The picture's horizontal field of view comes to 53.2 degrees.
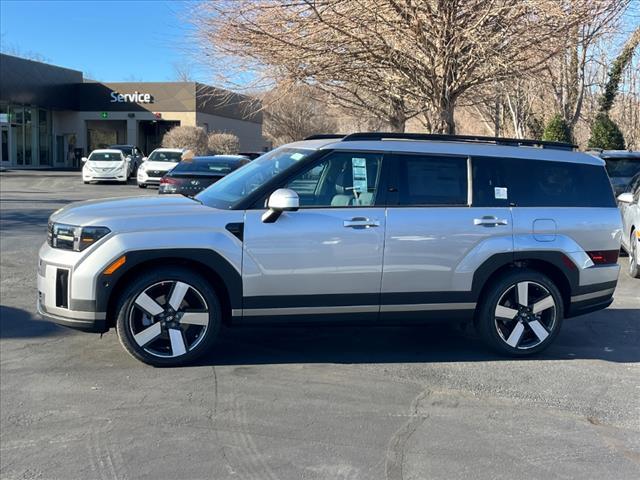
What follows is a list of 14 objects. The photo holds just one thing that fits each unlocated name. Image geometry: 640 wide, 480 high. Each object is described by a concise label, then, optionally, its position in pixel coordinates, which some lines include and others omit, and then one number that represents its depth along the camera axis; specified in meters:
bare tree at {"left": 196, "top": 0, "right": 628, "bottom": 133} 10.34
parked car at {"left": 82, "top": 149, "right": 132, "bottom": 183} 27.62
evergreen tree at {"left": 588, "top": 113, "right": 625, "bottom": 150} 21.62
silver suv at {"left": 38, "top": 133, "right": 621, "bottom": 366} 5.09
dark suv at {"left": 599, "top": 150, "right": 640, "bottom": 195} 12.24
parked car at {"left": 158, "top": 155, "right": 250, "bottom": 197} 12.75
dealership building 41.75
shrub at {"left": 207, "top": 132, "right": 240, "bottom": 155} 42.72
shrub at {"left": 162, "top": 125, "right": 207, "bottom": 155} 39.88
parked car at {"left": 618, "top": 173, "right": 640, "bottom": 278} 9.42
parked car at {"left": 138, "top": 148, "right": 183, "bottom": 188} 25.72
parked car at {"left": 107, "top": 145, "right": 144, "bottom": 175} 30.70
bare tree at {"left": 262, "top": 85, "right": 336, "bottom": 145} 51.12
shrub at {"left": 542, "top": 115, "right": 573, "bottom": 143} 20.88
